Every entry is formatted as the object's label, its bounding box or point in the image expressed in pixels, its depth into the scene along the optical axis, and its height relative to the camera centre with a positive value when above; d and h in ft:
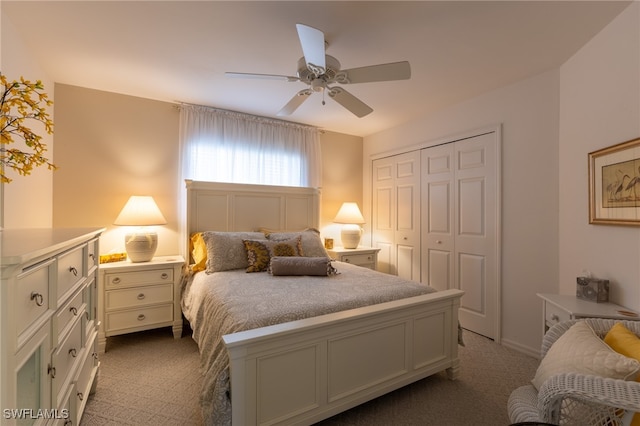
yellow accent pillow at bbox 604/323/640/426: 3.58 -1.75
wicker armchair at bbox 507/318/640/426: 2.85 -2.09
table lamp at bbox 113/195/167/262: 8.64 -0.33
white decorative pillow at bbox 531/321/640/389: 3.26 -1.88
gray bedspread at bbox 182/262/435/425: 4.46 -1.83
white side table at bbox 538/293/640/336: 5.29 -1.94
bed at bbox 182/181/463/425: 4.33 -2.42
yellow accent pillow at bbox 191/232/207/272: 8.73 -1.30
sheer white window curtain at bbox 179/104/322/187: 10.46 +2.70
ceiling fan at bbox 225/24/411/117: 4.94 +2.98
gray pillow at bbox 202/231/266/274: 8.32 -1.21
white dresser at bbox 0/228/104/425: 2.41 -1.31
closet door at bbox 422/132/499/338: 9.18 -0.41
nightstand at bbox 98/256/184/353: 7.98 -2.59
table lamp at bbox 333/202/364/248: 12.59 -0.40
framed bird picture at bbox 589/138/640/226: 5.45 +0.64
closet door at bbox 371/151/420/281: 11.84 -0.02
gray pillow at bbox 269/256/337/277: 7.72 -1.51
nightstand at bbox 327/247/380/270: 11.83 -1.87
